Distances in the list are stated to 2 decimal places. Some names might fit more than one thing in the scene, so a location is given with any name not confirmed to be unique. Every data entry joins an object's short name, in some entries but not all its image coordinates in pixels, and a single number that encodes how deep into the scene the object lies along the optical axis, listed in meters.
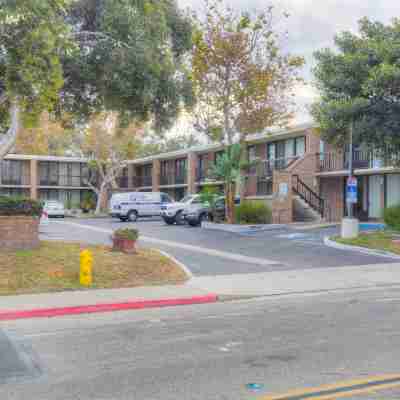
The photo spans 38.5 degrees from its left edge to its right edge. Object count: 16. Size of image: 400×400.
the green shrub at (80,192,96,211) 54.12
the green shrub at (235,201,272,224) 29.38
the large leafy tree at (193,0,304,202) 29.64
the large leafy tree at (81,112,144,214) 46.00
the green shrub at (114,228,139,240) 15.25
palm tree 29.11
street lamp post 20.73
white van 37.88
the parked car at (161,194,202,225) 33.00
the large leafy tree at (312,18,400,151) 20.38
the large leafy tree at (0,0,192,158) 11.83
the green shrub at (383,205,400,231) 22.09
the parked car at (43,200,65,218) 46.53
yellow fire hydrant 12.48
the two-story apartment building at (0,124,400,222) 30.52
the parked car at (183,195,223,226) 32.09
